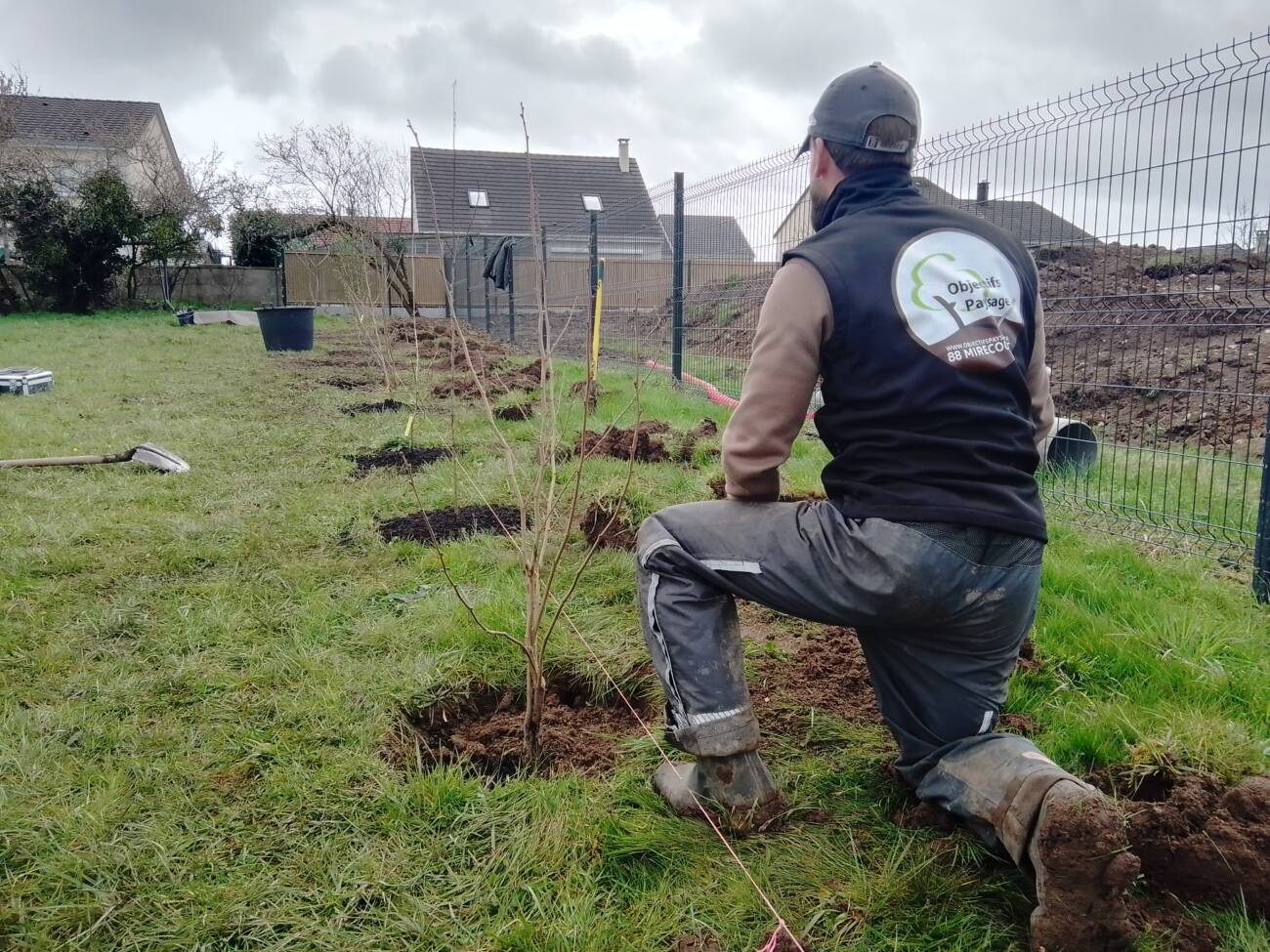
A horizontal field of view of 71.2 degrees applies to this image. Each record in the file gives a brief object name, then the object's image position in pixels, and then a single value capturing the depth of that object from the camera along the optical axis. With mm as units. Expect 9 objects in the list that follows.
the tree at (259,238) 23938
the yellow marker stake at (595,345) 7920
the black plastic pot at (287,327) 13703
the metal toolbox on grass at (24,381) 9094
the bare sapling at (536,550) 2408
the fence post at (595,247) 9958
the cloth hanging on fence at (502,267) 14758
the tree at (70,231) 20656
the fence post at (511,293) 14680
